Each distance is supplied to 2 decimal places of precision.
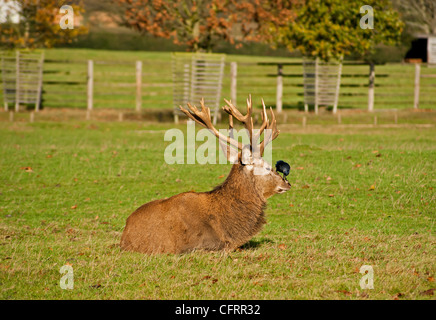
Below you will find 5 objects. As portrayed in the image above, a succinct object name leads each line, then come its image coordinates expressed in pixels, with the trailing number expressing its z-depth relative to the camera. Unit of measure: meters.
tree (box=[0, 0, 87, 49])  32.84
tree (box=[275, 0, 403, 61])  28.66
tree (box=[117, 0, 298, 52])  29.58
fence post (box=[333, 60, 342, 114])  31.06
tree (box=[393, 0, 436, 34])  53.41
